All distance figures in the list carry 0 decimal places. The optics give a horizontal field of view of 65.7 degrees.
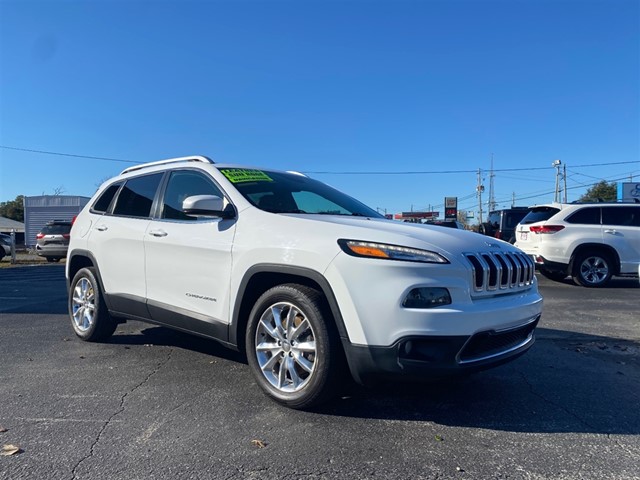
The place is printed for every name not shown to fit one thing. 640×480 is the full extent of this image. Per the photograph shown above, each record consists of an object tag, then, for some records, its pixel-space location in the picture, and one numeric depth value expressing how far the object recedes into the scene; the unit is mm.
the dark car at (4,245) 20375
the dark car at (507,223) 15836
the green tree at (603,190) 49347
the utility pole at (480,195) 72000
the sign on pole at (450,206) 59931
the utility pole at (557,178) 51503
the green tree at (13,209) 75438
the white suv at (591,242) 10195
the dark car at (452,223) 19325
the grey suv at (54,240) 18422
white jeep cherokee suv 2965
